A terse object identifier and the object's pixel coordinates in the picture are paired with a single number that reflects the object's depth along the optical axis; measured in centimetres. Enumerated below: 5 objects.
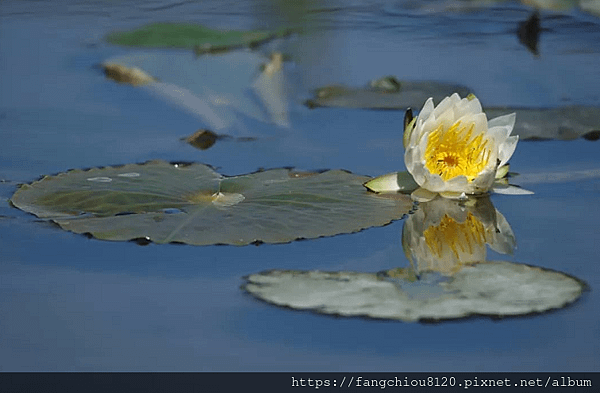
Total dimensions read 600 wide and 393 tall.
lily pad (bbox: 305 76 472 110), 589
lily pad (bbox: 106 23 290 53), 752
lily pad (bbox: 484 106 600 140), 524
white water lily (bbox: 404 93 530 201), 422
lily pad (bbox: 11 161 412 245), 380
